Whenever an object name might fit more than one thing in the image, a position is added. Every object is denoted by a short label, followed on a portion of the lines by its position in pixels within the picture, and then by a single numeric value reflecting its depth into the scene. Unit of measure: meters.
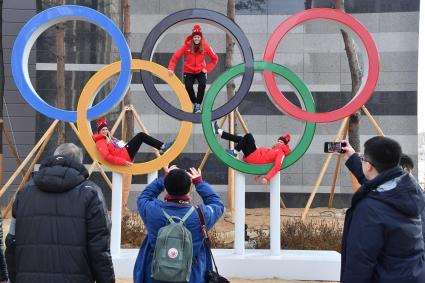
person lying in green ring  6.07
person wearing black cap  3.02
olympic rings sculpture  6.09
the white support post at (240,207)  6.18
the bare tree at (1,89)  10.05
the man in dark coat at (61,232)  2.57
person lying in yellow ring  5.99
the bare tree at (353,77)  10.35
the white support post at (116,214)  6.01
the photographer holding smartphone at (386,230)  2.37
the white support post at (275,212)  6.14
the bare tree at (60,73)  10.85
